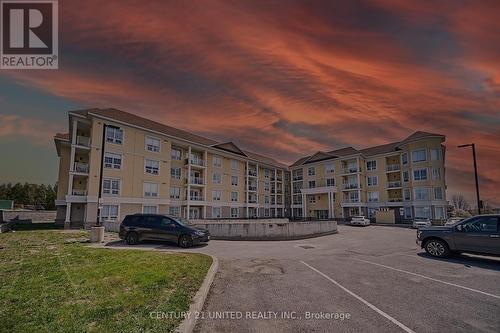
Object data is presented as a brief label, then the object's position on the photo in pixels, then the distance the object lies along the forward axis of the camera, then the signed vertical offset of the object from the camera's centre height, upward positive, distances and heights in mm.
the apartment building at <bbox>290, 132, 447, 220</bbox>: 41969 +3873
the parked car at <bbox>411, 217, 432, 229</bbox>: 34300 -2946
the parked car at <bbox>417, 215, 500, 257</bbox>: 10500 -1604
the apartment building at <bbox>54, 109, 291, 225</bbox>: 29406 +4221
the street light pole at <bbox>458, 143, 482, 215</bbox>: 26281 +2906
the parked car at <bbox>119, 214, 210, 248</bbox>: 15109 -1708
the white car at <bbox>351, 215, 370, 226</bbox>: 38875 -3014
